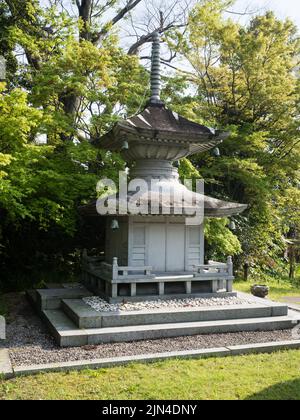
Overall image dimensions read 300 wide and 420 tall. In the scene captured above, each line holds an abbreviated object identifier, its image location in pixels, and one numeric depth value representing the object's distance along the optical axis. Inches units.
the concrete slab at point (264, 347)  272.8
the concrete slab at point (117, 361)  230.7
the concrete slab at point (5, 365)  223.1
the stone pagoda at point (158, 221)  353.1
